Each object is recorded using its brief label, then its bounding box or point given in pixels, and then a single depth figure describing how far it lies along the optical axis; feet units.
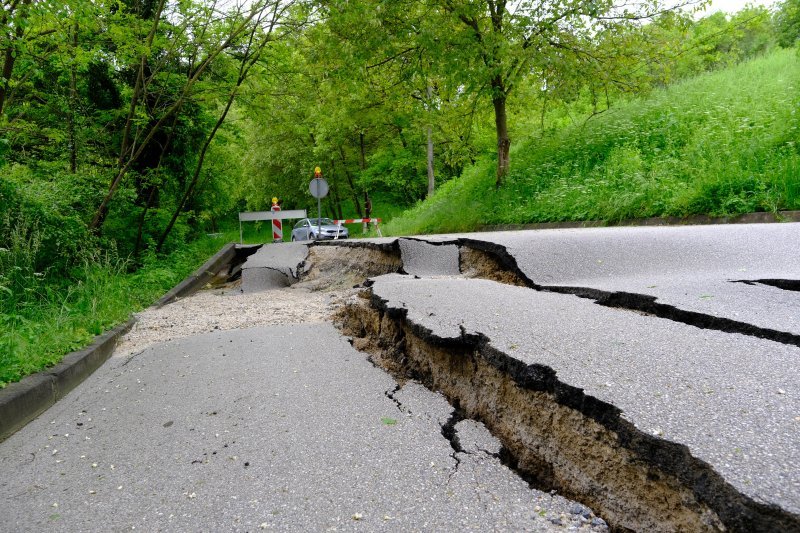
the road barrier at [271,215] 56.29
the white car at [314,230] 76.13
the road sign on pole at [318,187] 55.57
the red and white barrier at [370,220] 63.16
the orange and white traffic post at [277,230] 57.21
